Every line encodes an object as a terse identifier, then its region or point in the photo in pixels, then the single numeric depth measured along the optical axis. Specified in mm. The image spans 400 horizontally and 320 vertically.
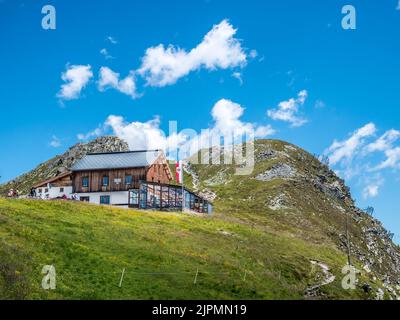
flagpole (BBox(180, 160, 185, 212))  85250
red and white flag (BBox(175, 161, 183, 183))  83812
